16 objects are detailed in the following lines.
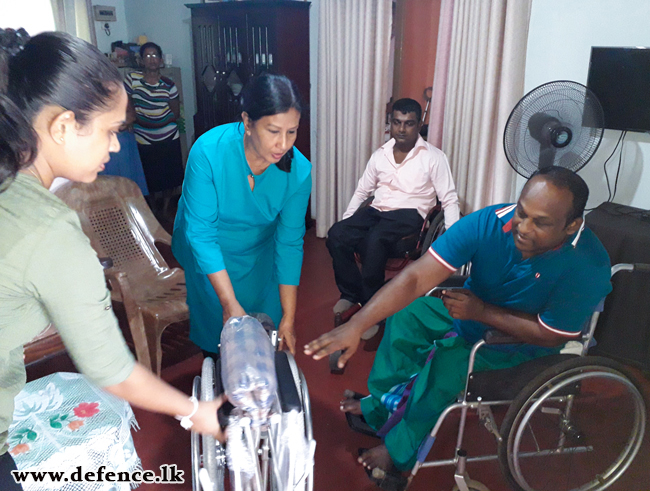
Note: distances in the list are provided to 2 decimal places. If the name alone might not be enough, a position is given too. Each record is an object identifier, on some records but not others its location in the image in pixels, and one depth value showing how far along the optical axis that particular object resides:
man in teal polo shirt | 1.48
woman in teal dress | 1.45
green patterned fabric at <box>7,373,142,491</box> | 1.27
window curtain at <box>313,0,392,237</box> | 3.58
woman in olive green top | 0.67
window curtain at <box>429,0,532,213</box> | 2.83
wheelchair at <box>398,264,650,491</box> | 1.41
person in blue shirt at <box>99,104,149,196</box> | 3.92
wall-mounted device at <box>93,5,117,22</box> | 4.88
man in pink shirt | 2.78
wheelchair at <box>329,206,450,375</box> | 2.70
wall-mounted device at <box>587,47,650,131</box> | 2.36
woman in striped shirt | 4.30
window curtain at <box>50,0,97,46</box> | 4.22
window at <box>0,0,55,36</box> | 4.09
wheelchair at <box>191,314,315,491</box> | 0.96
